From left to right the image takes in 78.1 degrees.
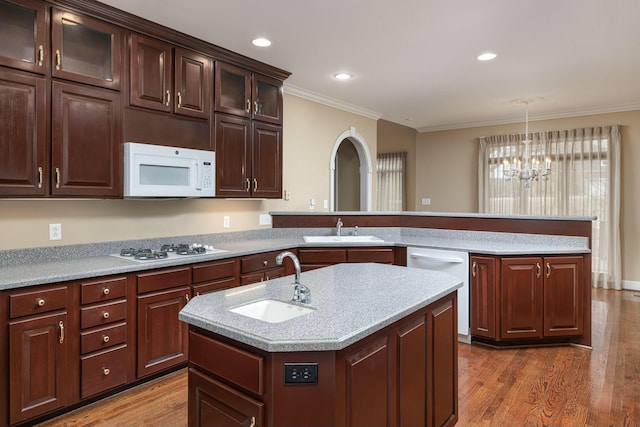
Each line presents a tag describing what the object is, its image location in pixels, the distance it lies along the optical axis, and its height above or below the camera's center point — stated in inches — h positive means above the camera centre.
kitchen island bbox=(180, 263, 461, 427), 50.1 -21.0
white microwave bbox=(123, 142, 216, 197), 110.4 +12.2
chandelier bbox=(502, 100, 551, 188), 210.8 +23.0
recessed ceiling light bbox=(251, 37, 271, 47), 127.6 +55.9
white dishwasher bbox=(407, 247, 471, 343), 140.7 -20.2
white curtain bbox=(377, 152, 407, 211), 311.3 +25.1
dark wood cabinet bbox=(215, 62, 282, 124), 137.4 +43.9
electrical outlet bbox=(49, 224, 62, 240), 108.7 -5.6
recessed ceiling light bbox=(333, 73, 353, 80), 163.2 +57.2
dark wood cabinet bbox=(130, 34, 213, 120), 113.4 +41.0
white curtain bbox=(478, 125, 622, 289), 225.8 +16.2
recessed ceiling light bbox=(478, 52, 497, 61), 140.7 +56.5
